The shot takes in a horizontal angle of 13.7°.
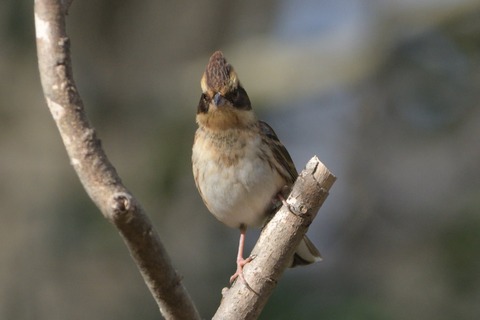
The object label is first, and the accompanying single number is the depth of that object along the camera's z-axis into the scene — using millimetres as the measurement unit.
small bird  9937
